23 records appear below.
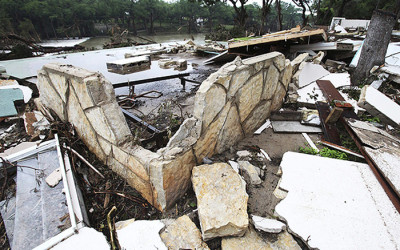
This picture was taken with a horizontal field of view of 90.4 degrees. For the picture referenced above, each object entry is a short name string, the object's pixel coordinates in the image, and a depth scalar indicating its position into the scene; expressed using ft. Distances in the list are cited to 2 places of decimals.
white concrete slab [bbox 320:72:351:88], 15.98
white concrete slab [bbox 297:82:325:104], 13.15
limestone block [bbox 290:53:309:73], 15.16
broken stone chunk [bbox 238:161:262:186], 7.44
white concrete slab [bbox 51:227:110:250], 4.97
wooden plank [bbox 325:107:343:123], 9.84
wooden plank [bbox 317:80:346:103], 13.25
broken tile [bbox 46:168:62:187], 6.43
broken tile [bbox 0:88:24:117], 10.36
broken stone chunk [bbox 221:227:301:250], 5.35
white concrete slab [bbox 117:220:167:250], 5.39
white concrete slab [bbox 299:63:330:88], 15.25
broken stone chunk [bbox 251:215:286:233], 5.60
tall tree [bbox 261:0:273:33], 57.07
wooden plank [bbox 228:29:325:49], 18.33
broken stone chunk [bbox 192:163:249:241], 5.39
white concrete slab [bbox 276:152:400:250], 5.48
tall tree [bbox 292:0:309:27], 62.69
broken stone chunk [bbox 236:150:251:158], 8.56
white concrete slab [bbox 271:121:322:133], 10.68
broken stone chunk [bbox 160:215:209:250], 5.41
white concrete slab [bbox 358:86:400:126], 10.98
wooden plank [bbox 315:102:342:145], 9.64
